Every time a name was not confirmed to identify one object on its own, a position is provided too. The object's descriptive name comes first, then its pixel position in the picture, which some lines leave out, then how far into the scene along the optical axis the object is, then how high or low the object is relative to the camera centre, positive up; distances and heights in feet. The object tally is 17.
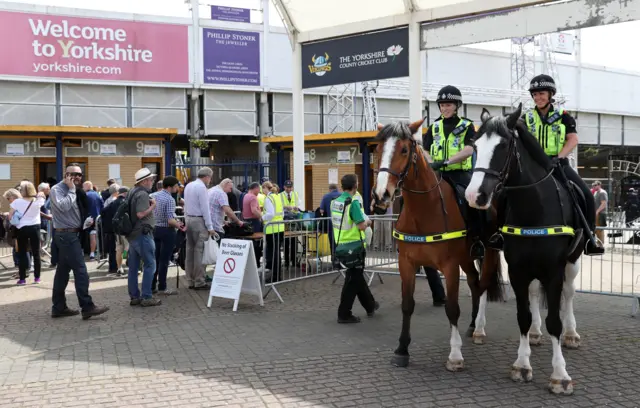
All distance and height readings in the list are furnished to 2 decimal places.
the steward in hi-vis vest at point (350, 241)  25.73 -2.85
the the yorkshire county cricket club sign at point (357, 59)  38.68 +7.85
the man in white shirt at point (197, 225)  34.24 -2.85
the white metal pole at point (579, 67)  121.12 +21.49
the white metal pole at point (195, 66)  91.04 +16.51
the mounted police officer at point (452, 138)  21.97 +1.34
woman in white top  37.76 -3.19
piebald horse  16.84 -1.41
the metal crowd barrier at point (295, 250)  33.78 -4.76
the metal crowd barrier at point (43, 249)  47.25 -6.18
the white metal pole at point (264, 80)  95.08 +15.02
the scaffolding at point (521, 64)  112.68 +20.76
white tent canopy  31.68 +8.96
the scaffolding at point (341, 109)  96.02 +10.67
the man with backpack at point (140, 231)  29.63 -2.74
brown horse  18.66 -1.78
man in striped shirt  33.60 -3.16
